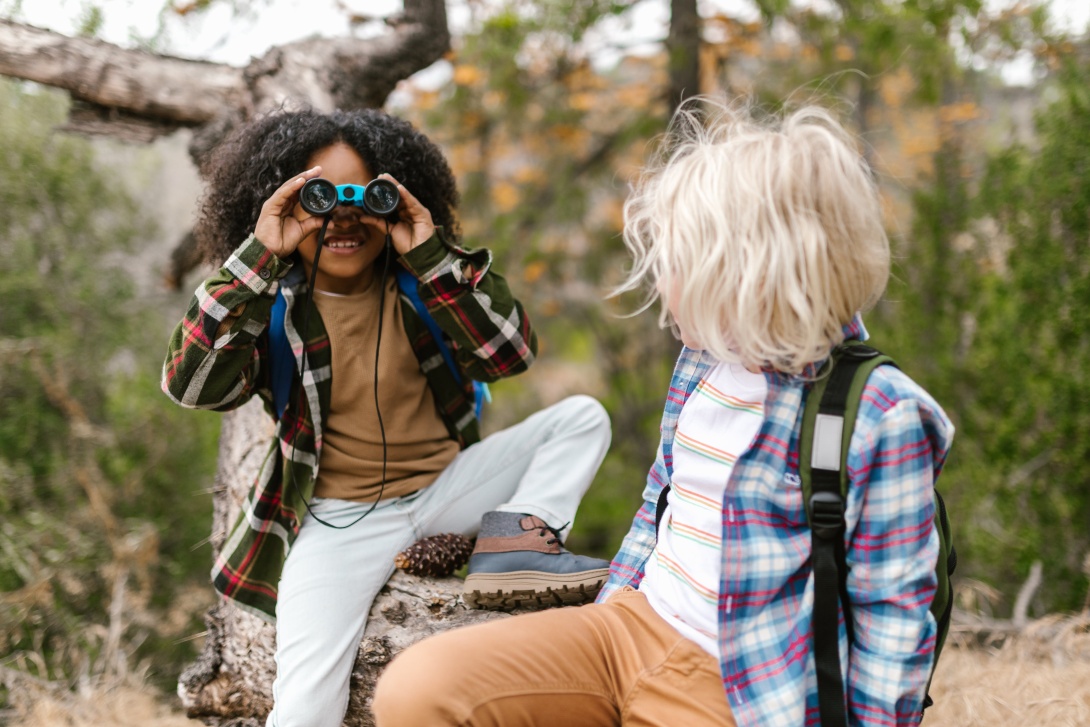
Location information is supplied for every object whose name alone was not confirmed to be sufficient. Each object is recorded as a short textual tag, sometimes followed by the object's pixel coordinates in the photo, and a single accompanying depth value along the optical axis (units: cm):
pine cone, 236
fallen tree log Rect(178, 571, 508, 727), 219
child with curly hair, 211
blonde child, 146
